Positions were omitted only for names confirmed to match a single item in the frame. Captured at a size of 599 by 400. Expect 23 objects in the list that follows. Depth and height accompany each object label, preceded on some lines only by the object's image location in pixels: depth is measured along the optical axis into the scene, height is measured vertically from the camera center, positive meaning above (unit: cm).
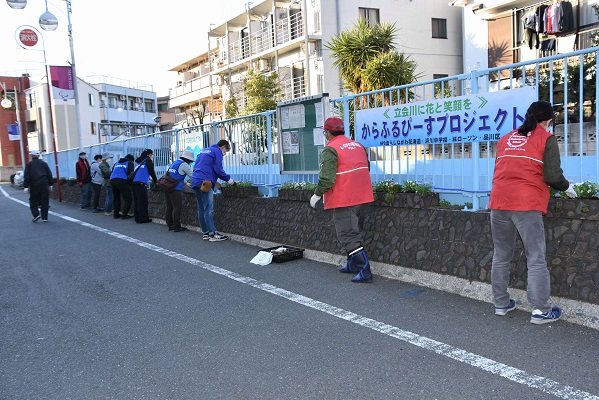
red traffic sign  1967 +514
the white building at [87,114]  5184 +558
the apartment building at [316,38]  2566 +634
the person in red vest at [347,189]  572 -43
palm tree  1795 +333
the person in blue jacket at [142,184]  1184 -53
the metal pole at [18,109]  4949 +588
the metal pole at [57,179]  2008 -53
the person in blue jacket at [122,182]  1291 -50
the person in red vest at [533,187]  402 -37
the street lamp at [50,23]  1745 +529
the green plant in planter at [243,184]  902 -50
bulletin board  746 +34
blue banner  489 +30
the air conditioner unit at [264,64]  3052 +554
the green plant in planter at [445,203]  568 -65
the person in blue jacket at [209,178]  895 -35
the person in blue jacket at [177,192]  1016 -66
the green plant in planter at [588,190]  423 -44
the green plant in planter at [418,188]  580 -47
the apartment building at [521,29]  1625 +399
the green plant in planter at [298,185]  750 -49
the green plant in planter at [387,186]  615 -47
